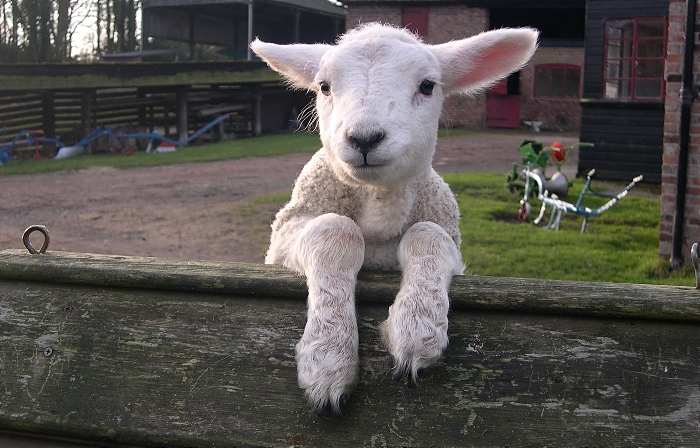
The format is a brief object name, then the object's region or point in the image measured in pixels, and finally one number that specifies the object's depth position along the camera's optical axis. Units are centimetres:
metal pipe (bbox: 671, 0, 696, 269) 730
